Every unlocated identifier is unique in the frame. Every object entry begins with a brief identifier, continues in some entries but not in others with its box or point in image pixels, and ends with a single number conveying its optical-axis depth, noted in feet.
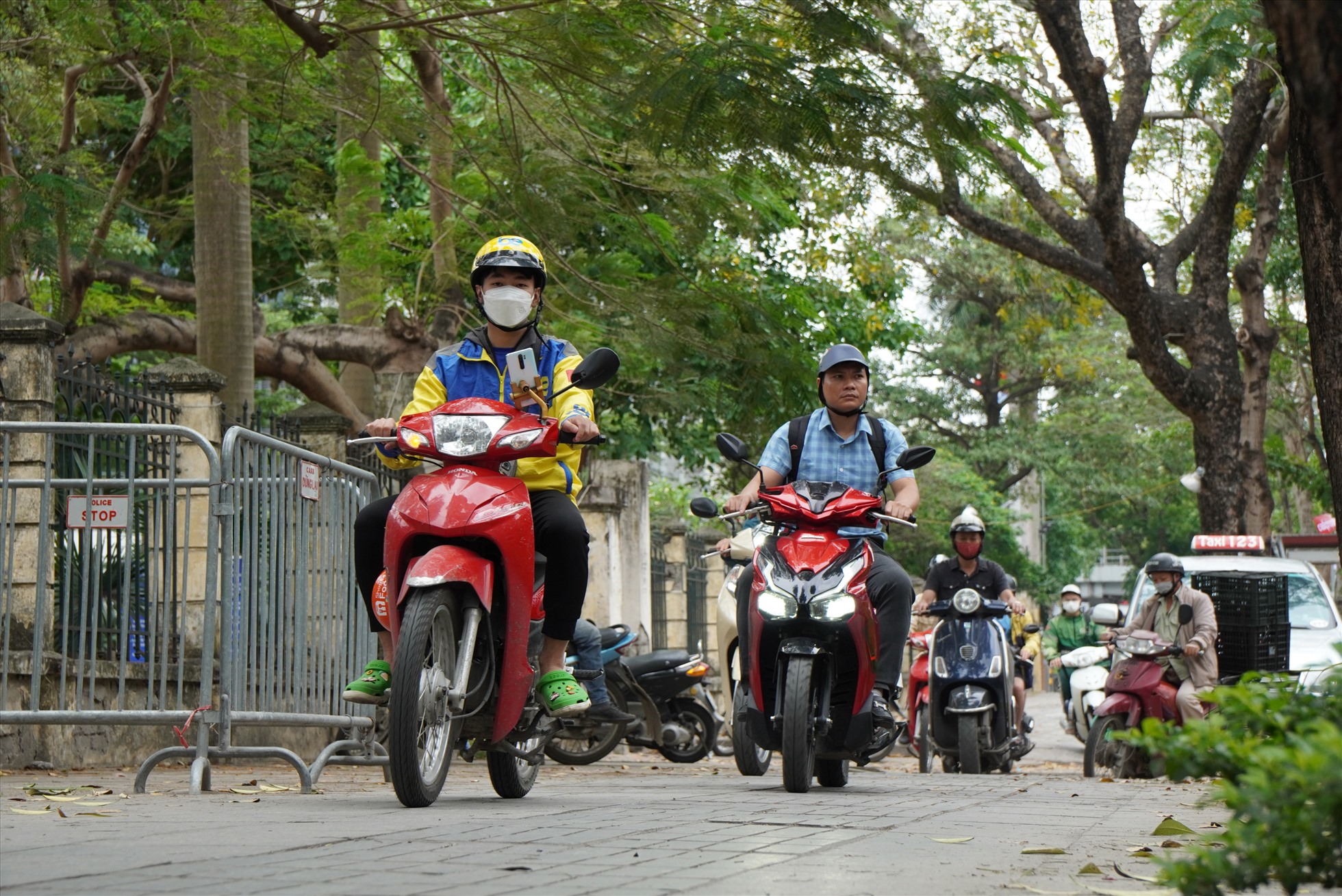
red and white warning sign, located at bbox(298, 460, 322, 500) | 51.11
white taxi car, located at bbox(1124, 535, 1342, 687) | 97.04
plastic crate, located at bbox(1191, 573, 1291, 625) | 96.63
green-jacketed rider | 118.83
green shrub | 15.48
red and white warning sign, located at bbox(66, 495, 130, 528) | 48.67
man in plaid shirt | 50.29
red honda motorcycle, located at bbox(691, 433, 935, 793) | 46.60
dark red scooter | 77.51
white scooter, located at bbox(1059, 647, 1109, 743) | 97.55
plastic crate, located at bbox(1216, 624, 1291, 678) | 94.94
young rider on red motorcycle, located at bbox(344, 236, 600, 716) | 39.81
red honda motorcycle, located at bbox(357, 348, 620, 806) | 36.09
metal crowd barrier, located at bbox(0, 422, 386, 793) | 46.70
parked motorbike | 81.25
